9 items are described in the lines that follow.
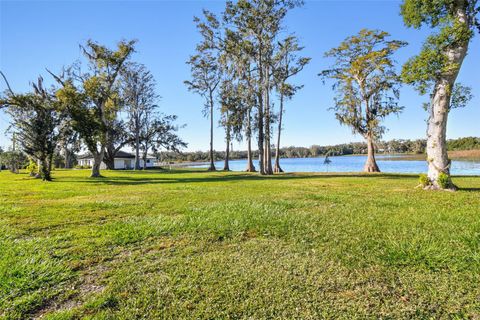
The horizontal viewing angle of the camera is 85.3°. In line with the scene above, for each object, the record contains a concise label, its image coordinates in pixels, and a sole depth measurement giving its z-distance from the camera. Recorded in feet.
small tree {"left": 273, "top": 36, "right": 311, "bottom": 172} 70.13
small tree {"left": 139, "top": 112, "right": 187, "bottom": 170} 126.62
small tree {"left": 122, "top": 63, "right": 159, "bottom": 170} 108.27
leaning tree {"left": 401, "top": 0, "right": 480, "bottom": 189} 25.96
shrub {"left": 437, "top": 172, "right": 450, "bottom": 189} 27.20
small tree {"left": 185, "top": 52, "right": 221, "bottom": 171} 91.90
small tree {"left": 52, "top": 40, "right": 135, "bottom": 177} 53.52
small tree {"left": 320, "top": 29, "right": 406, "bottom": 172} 65.21
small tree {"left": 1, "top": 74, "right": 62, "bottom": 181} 51.01
